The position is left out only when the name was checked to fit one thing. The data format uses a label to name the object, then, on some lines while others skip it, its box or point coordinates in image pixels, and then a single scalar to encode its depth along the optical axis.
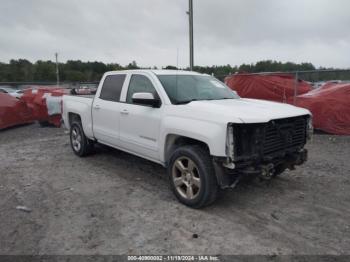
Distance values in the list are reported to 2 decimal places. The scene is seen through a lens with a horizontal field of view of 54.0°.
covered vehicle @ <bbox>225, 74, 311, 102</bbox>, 11.55
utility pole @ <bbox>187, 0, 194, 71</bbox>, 11.73
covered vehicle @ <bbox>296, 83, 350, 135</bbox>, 9.23
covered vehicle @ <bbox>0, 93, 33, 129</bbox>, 11.93
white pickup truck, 4.14
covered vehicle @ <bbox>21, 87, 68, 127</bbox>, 12.05
